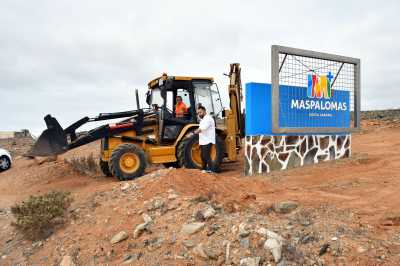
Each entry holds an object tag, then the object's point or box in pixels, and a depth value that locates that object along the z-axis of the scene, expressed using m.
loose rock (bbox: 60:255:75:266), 5.32
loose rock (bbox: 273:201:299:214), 5.68
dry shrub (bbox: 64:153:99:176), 12.71
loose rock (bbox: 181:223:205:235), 5.25
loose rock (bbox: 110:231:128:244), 5.51
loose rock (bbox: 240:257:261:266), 4.34
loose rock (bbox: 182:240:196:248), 4.95
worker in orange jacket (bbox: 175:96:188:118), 11.30
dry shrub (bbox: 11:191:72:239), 6.43
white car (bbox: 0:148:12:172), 16.06
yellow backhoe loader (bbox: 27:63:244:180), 10.34
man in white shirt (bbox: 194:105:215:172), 9.47
